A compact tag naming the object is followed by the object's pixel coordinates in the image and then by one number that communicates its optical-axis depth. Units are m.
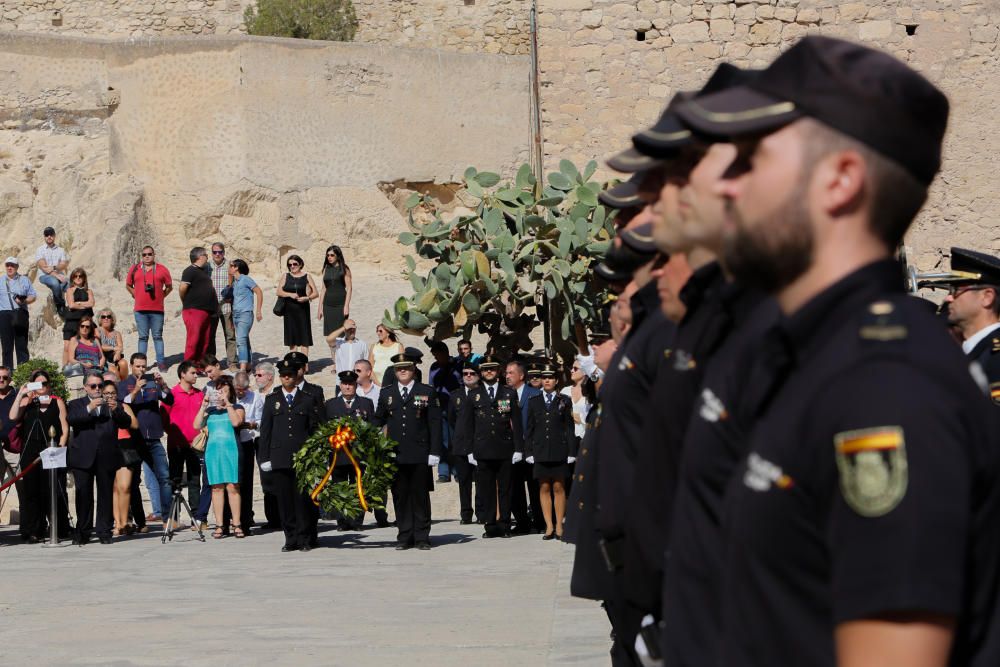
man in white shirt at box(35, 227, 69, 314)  19.08
